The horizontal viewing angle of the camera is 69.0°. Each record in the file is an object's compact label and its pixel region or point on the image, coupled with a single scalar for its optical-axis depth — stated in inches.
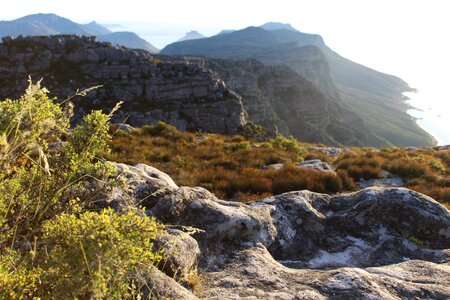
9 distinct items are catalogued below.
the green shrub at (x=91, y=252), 82.6
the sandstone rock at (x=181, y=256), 162.4
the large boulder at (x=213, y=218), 217.3
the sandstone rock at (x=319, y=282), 162.9
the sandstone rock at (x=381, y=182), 566.7
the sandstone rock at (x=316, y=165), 602.4
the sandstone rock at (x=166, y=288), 134.0
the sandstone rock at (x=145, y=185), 223.6
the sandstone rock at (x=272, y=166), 639.1
